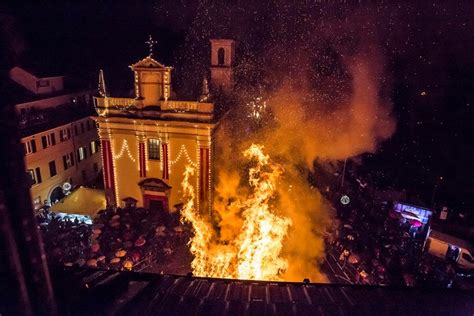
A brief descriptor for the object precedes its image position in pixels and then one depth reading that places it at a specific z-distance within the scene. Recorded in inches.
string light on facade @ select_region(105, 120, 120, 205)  764.4
